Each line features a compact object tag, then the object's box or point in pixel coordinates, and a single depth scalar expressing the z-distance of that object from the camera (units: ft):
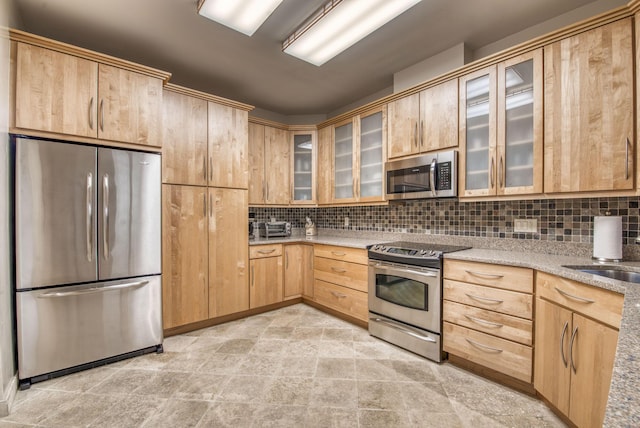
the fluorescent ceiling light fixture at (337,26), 6.33
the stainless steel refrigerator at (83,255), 6.54
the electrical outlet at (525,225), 7.68
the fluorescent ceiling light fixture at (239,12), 6.38
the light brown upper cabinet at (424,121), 8.36
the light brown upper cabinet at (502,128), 6.84
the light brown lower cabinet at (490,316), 6.20
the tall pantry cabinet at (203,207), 9.12
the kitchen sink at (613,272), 5.40
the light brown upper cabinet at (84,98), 6.55
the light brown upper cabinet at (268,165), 12.26
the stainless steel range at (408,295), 7.69
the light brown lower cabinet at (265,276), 11.05
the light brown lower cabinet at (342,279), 9.90
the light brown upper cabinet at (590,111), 5.69
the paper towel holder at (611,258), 6.12
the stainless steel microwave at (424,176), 8.25
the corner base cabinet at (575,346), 4.41
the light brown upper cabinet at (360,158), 10.53
